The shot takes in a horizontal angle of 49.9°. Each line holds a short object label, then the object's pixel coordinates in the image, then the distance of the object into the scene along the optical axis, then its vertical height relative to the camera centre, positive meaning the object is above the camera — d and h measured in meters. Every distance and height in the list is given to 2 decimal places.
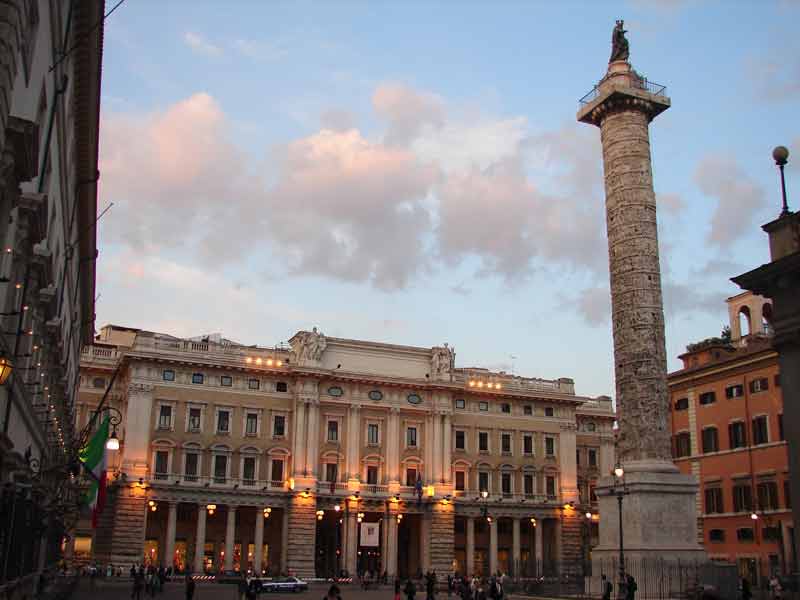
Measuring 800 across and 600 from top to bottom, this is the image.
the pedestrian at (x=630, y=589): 24.16 -1.45
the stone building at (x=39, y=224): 10.11 +4.25
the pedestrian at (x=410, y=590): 28.69 -1.91
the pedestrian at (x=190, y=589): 27.94 -1.91
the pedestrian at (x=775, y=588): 26.05 -1.54
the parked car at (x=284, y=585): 42.38 -2.64
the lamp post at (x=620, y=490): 25.80 +1.48
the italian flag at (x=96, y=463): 21.41 +1.58
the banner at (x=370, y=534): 53.44 -0.16
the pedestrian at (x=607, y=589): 25.17 -1.53
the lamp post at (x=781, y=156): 15.94 +6.86
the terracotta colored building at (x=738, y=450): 39.62 +4.20
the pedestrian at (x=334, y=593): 18.47 -1.30
